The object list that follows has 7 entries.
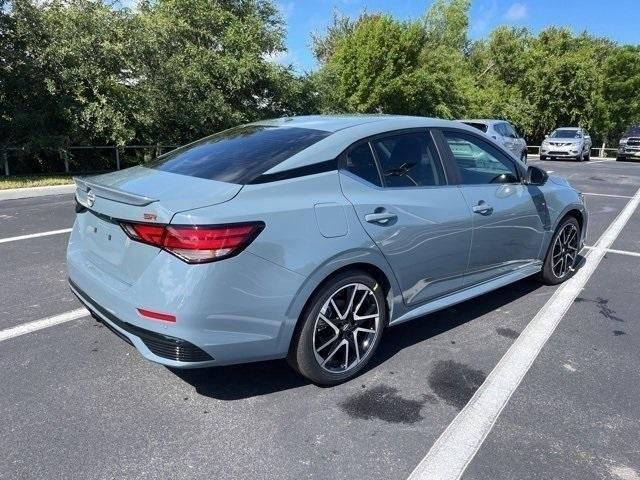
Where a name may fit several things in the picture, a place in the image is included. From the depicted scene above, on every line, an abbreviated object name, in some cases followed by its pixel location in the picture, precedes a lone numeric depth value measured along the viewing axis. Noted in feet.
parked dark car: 96.48
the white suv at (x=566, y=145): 88.48
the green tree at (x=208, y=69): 48.26
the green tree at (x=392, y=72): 89.40
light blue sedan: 9.09
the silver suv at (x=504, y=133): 58.18
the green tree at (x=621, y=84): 132.05
